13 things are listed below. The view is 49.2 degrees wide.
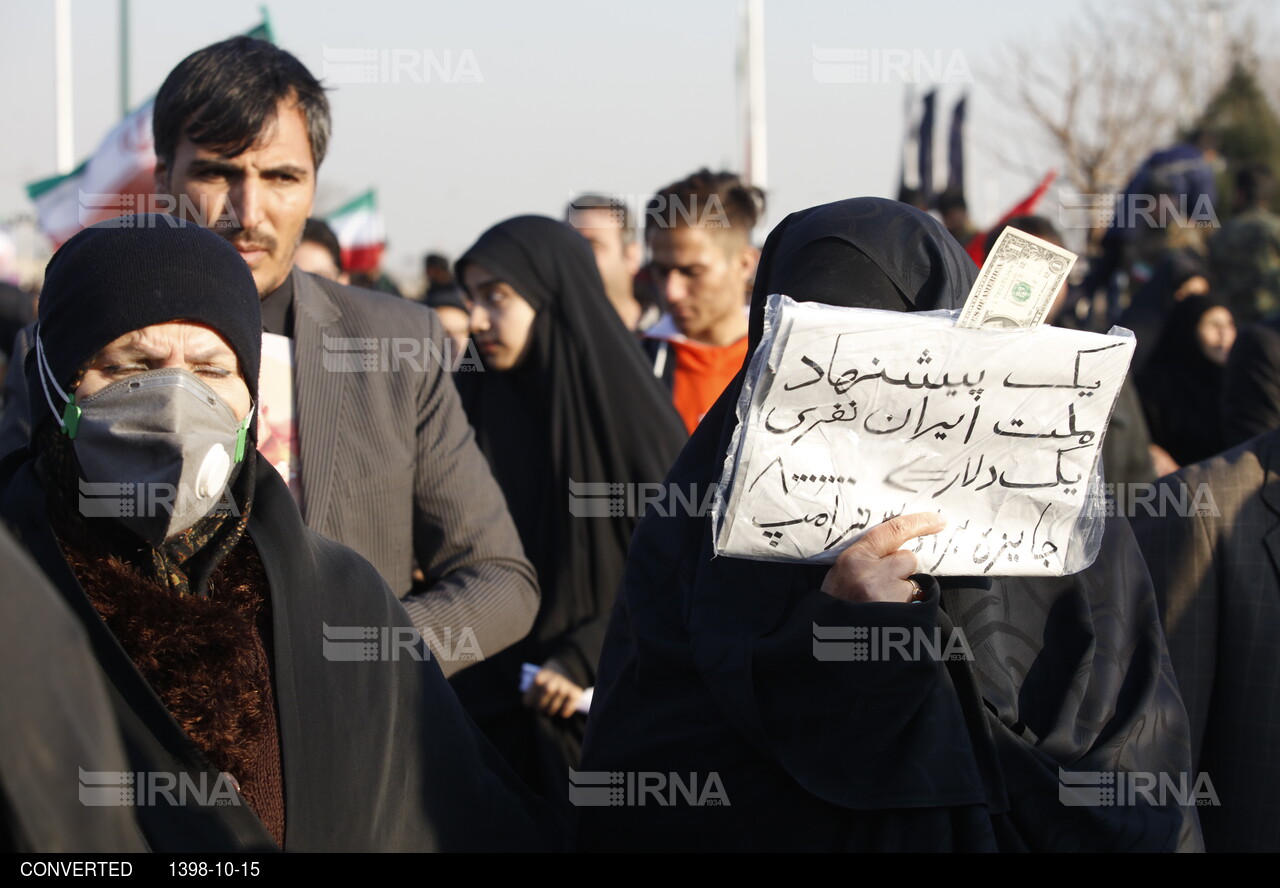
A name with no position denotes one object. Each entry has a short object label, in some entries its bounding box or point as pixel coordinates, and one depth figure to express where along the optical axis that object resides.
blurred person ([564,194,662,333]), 6.30
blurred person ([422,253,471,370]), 7.17
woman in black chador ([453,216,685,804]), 3.60
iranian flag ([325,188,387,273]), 11.99
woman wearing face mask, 1.91
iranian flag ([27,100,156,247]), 6.20
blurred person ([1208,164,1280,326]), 8.12
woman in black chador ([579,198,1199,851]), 1.92
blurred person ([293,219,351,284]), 5.30
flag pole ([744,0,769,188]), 14.97
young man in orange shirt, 4.75
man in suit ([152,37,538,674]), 2.75
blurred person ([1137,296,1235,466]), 6.43
